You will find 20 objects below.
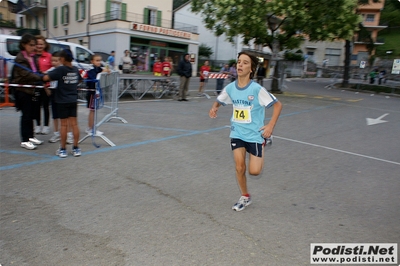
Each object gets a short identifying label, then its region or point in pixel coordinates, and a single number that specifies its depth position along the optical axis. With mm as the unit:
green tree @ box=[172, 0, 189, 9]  63381
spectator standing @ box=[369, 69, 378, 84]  34609
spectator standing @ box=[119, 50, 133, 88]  15914
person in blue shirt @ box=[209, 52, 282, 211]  3779
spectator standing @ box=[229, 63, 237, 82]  18016
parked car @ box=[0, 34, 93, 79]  12254
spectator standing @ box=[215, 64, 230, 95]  17378
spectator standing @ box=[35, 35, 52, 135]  6508
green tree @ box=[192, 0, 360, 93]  16203
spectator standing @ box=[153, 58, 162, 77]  15777
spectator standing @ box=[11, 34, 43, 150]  6055
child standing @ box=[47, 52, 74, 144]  6797
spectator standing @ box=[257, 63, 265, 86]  20273
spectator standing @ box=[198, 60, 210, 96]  16438
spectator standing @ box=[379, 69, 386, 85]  33656
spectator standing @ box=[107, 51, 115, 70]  18903
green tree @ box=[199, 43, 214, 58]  42341
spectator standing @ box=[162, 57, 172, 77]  15484
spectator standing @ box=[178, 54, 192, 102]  13734
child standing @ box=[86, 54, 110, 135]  7254
